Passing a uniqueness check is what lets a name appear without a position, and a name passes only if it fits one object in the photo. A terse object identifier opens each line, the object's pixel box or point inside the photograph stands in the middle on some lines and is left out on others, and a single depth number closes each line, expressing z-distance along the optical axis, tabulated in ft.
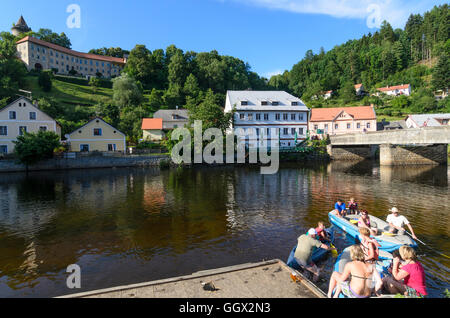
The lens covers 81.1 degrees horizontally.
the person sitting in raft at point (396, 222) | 41.24
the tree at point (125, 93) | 280.72
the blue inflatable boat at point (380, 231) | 37.28
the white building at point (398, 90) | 360.07
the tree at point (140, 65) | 388.78
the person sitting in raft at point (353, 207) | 54.95
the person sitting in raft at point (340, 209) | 51.63
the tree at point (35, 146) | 138.92
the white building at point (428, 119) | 227.81
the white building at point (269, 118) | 196.13
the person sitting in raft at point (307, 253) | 32.78
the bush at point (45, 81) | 295.11
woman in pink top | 22.89
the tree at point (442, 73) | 324.39
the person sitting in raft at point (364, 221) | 43.19
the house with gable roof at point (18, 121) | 159.22
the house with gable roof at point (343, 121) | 221.66
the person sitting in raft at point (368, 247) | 30.45
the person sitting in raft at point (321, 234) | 39.58
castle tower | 417.69
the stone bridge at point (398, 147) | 122.07
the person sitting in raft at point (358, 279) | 22.11
